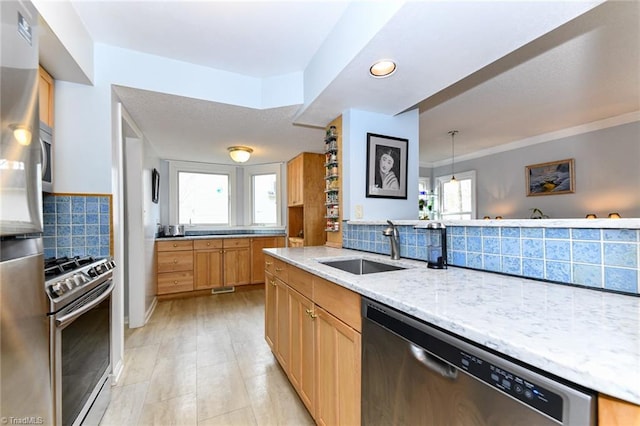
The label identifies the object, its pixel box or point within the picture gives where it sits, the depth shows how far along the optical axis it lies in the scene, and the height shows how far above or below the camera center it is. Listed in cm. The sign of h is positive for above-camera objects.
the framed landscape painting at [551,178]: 372 +47
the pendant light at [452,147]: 380 +110
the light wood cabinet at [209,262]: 381 -73
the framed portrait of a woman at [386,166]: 238 +41
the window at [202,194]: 450 +36
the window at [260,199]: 497 +27
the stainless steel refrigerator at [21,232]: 85 -5
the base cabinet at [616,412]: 44 -34
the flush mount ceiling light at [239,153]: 362 +83
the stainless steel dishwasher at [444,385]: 52 -43
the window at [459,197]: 508 +29
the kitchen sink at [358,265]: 179 -37
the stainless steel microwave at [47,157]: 165 +37
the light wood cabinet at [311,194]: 395 +28
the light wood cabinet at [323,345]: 114 -68
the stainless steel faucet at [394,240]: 167 -17
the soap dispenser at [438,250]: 138 -20
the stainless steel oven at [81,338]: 116 -62
